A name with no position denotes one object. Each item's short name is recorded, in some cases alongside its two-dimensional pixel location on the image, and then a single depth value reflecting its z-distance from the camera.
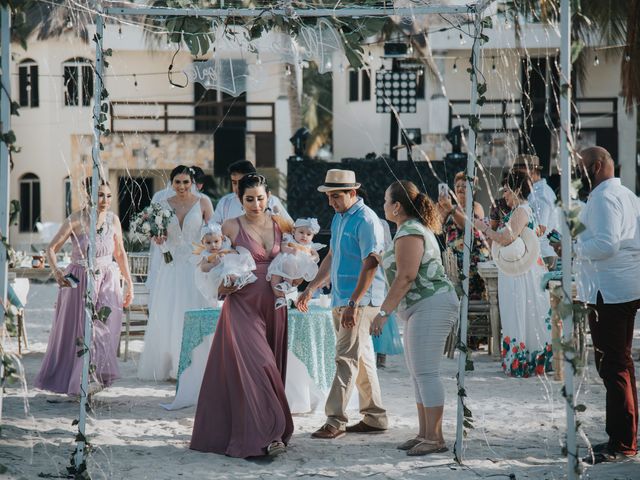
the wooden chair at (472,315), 10.95
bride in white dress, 9.41
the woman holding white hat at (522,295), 9.30
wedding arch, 4.97
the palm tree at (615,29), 5.88
